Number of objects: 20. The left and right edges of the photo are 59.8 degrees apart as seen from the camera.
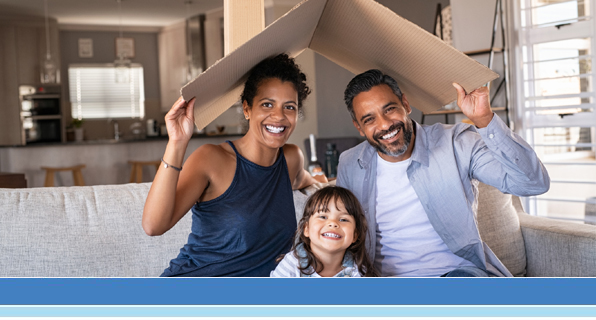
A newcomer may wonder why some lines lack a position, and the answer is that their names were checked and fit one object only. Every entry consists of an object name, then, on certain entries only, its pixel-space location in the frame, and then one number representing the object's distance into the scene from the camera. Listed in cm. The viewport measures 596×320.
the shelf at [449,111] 464
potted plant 793
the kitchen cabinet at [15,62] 801
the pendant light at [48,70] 770
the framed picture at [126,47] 888
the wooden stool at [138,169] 705
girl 149
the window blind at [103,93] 873
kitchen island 665
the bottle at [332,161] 317
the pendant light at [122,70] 734
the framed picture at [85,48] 876
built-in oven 805
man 154
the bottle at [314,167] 264
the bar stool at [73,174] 650
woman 148
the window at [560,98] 378
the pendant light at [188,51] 859
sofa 166
